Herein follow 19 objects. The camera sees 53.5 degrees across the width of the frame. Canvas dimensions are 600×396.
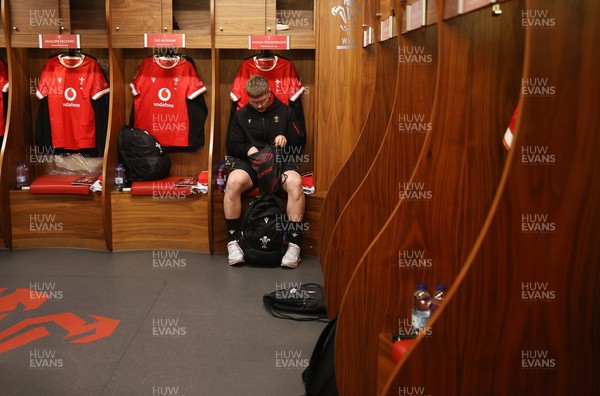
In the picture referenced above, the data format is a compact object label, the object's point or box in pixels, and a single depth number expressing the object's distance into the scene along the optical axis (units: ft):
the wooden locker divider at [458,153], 5.39
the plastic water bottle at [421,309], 5.83
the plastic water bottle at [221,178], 14.73
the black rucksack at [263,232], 13.30
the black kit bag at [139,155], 14.93
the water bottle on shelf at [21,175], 15.20
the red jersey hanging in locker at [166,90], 15.69
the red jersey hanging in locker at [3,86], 15.46
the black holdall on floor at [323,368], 7.30
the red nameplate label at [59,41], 14.80
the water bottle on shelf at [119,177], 14.85
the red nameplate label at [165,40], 14.71
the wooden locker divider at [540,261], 3.97
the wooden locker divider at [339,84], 11.35
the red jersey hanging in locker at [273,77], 15.35
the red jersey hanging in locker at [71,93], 15.55
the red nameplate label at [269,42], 14.48
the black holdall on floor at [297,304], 10.49
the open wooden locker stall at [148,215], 14.61
